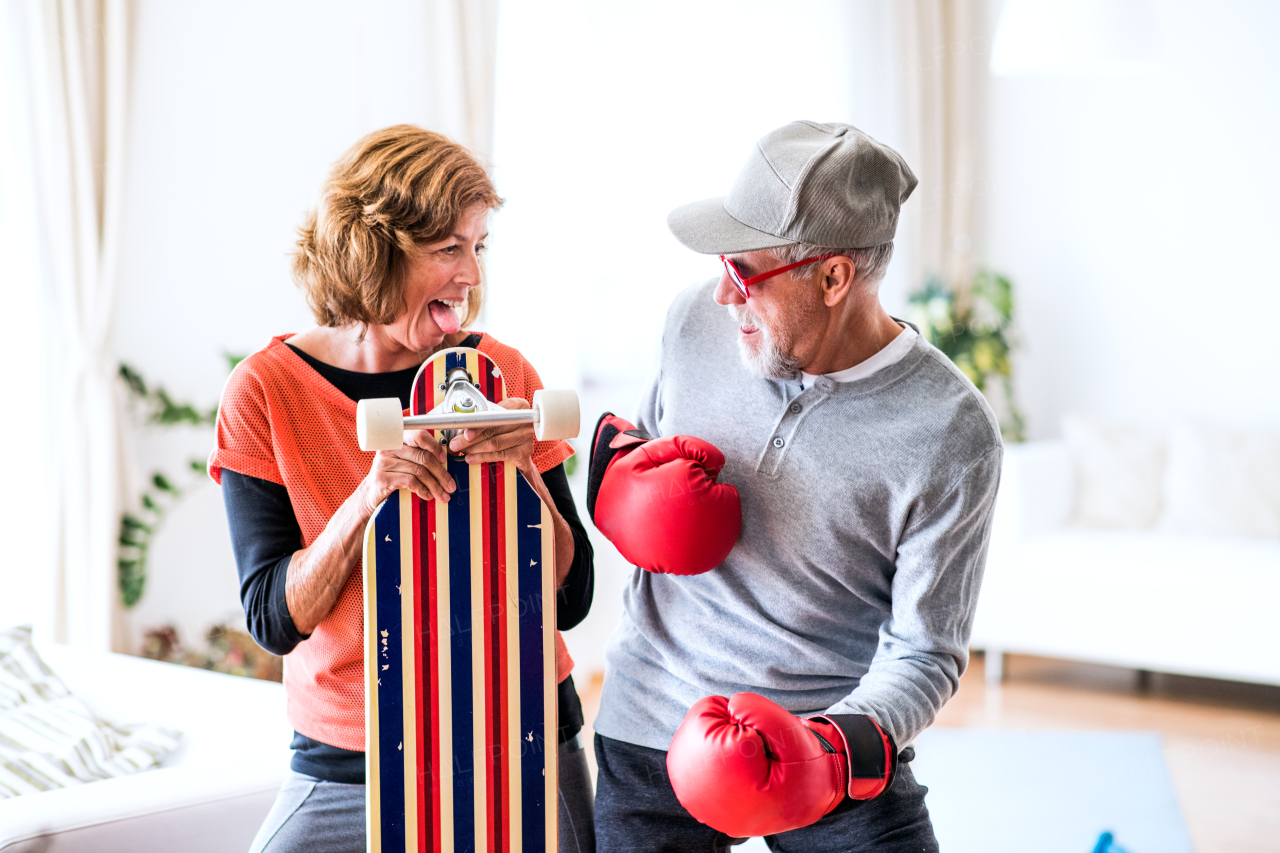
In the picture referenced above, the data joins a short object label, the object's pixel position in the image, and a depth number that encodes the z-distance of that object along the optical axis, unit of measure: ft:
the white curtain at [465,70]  11.10
